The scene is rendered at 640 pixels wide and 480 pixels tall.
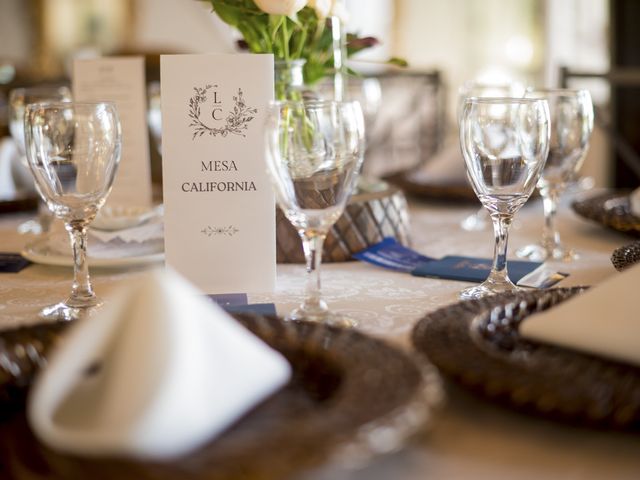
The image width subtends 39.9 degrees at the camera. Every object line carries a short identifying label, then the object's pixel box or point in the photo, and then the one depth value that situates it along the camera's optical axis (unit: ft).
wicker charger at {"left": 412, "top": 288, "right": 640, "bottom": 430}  2.04
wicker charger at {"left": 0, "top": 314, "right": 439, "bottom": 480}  1.70
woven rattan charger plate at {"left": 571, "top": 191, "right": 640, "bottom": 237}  4.53
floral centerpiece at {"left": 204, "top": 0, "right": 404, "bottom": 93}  3.99
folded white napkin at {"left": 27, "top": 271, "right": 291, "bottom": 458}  1.77
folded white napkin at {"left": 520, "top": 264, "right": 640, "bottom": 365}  2.42
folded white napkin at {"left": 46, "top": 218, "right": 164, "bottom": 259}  4.17
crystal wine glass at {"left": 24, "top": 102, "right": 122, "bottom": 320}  3.32
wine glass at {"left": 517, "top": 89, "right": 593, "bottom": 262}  4.35
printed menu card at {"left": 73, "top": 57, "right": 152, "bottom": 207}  5.08
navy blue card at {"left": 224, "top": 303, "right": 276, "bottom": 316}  3.30
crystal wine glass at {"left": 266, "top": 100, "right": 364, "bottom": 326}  2.93
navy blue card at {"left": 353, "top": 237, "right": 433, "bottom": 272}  4.11
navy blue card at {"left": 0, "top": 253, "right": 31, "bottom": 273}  4.14
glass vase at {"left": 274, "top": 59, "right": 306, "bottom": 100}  4.20
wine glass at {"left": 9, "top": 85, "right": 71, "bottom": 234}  5.26
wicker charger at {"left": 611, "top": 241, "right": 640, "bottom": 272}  3.52
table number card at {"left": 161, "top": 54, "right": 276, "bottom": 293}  3.57
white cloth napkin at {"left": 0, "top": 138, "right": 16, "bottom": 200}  6.17
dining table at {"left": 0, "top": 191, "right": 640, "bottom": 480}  2.02
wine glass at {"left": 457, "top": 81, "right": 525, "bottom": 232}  5.26
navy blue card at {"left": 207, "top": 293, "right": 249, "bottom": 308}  3.48
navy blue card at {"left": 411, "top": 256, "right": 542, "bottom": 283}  3.88
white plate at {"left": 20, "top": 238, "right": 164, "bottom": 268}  4.01
